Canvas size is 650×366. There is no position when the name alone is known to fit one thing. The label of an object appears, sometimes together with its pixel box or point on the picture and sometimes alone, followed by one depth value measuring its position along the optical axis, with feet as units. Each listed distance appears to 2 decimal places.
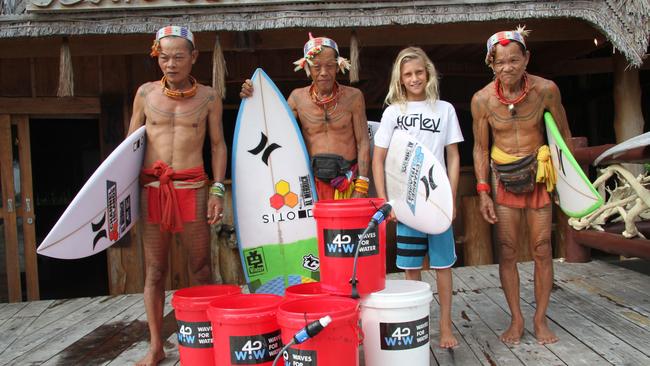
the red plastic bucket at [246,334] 7.33
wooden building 14.10
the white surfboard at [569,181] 9.56
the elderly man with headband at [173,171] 9.91
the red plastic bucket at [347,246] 8.04
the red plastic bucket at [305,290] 8.41
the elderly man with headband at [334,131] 10.84
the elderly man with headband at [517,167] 9.94
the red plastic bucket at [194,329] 8.43
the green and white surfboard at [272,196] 11.42
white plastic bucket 7.88
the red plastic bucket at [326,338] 6.85
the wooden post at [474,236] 19.11
